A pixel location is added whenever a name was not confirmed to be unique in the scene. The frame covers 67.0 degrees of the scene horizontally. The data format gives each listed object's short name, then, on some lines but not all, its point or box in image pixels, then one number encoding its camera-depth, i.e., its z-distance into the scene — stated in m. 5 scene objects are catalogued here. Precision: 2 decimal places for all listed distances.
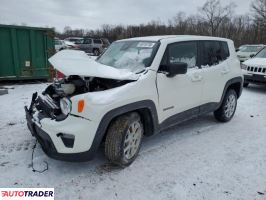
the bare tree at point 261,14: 27.74
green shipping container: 6.43
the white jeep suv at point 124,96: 2.27
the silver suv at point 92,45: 20.91
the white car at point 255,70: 6.34
